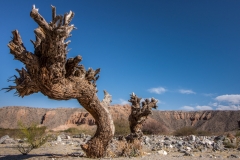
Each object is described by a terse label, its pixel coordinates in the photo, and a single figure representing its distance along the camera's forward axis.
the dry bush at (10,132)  29.57
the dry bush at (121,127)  30.05
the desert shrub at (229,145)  15.57
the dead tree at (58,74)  6.32
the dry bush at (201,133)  36.58
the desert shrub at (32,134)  12.32
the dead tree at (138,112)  12.29
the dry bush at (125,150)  10.27
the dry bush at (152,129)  40.60
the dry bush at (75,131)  36.01
